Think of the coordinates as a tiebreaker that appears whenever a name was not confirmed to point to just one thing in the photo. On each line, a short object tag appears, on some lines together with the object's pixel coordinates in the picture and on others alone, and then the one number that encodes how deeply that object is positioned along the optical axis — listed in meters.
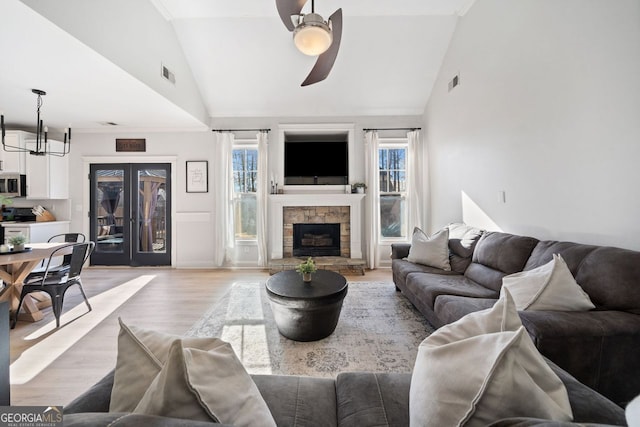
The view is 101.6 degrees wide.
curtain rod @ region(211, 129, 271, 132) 5.01
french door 5.07
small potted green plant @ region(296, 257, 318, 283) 2.55
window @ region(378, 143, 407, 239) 5.14
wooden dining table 2.84
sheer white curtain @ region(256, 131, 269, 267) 4.96
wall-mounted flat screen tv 5.05
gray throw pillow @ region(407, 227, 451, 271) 3.16
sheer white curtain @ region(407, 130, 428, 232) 4.98
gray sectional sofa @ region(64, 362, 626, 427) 0.75
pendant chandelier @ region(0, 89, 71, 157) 4.39
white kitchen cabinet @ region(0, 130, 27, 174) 4.55
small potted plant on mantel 4.96
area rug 2.06
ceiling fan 2.04
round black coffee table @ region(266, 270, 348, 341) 2.25
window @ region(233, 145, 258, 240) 5.12
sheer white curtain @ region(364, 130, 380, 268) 4.96
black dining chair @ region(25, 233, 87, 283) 2.98
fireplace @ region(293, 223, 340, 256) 5.12
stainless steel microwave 4.68
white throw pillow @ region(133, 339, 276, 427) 0.56
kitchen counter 4.36
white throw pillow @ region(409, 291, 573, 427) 0.59
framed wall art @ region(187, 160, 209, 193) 5.08
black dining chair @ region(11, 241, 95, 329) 2.73
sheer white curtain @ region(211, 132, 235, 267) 4.98
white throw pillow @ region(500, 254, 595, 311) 1.57
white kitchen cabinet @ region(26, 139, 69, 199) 4.67
